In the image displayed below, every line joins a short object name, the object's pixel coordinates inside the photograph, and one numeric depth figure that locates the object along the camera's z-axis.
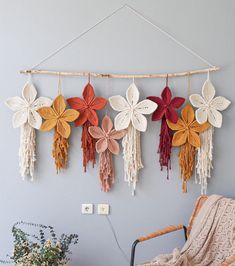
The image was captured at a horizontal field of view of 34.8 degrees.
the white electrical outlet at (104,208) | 2.69
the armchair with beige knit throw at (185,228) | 2.46
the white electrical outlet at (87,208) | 2.69
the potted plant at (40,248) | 2.36
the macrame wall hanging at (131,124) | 2.59
